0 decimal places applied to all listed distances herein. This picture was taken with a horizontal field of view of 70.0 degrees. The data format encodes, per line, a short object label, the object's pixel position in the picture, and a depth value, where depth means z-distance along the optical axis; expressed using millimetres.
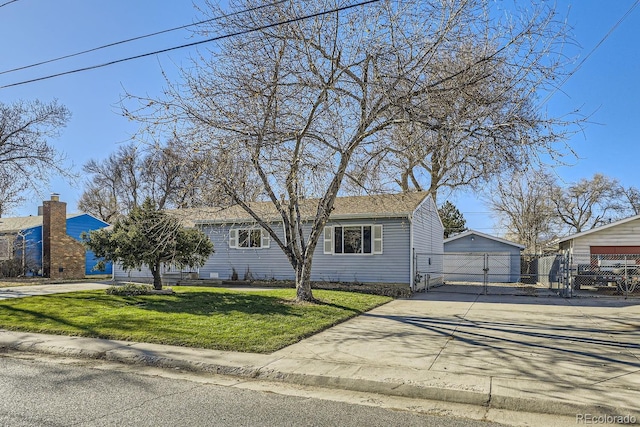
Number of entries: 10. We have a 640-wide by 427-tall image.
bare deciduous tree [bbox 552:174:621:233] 42875
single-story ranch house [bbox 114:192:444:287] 18031
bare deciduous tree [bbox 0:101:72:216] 20234
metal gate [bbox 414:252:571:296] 18547
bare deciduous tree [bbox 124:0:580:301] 8984
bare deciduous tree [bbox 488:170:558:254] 37134
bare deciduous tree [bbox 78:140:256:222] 41153
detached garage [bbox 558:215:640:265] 20391
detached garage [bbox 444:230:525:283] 27062
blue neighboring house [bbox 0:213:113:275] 24984
